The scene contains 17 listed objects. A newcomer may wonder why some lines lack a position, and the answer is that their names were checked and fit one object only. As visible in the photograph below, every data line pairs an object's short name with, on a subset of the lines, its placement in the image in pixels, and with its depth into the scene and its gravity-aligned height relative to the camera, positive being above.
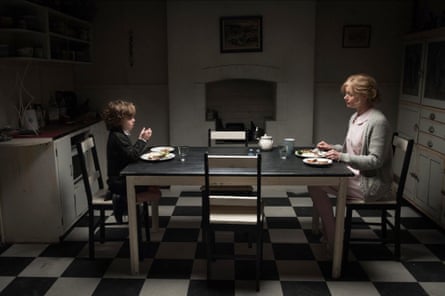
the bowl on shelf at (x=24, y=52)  3.20 +0.19
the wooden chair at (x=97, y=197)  2.72 -0.84
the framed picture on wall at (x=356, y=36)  4.54 +0.44
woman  2.62 -0.50
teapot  3.06 -0.50
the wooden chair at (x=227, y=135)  3.40 -0.49
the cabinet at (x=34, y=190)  3.04 -0.86
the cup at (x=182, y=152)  2.83 -0.53
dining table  2.46 -0.61
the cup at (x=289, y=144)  2.93 -0.49
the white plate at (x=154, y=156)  2.76 -0.55
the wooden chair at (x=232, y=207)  2.35 -0.79
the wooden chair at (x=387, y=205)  2.69 -0.85
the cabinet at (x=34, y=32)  3.18 +0.37
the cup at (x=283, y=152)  2.86 -0.53
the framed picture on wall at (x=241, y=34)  4.37 +0.45
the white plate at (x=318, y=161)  2.60 -0.55
